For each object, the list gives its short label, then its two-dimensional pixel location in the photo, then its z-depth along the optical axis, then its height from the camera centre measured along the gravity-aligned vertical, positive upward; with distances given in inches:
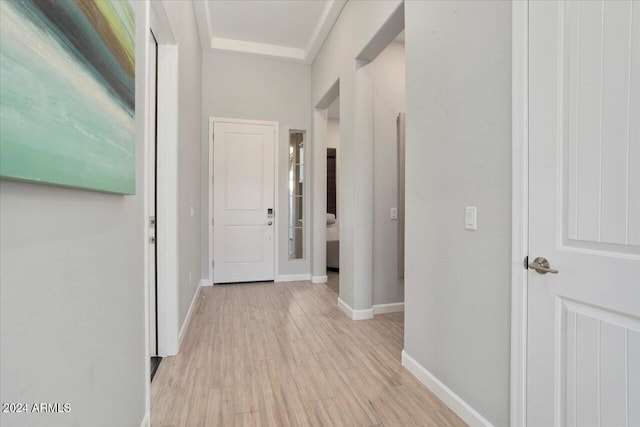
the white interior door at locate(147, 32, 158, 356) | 87.0 +2.2
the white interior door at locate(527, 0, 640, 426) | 39.3 -0.2
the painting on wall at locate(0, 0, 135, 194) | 22.0 +10.7
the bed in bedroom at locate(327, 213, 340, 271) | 216.7 -26.4
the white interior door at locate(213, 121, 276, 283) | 175.3 +4.7
